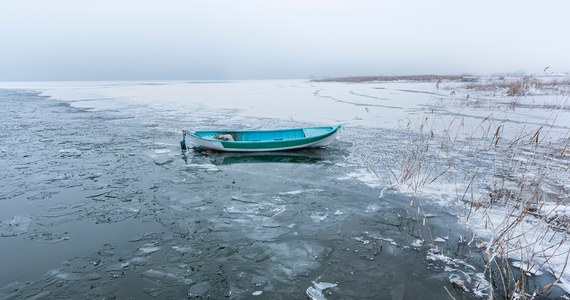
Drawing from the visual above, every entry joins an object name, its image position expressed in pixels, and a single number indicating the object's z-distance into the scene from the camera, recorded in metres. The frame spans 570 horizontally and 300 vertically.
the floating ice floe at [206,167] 9.83
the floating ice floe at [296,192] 7.74
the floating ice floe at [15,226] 5.77
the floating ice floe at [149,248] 5.20
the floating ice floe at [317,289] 4.19
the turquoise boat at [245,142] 11.42
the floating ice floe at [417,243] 5.44
